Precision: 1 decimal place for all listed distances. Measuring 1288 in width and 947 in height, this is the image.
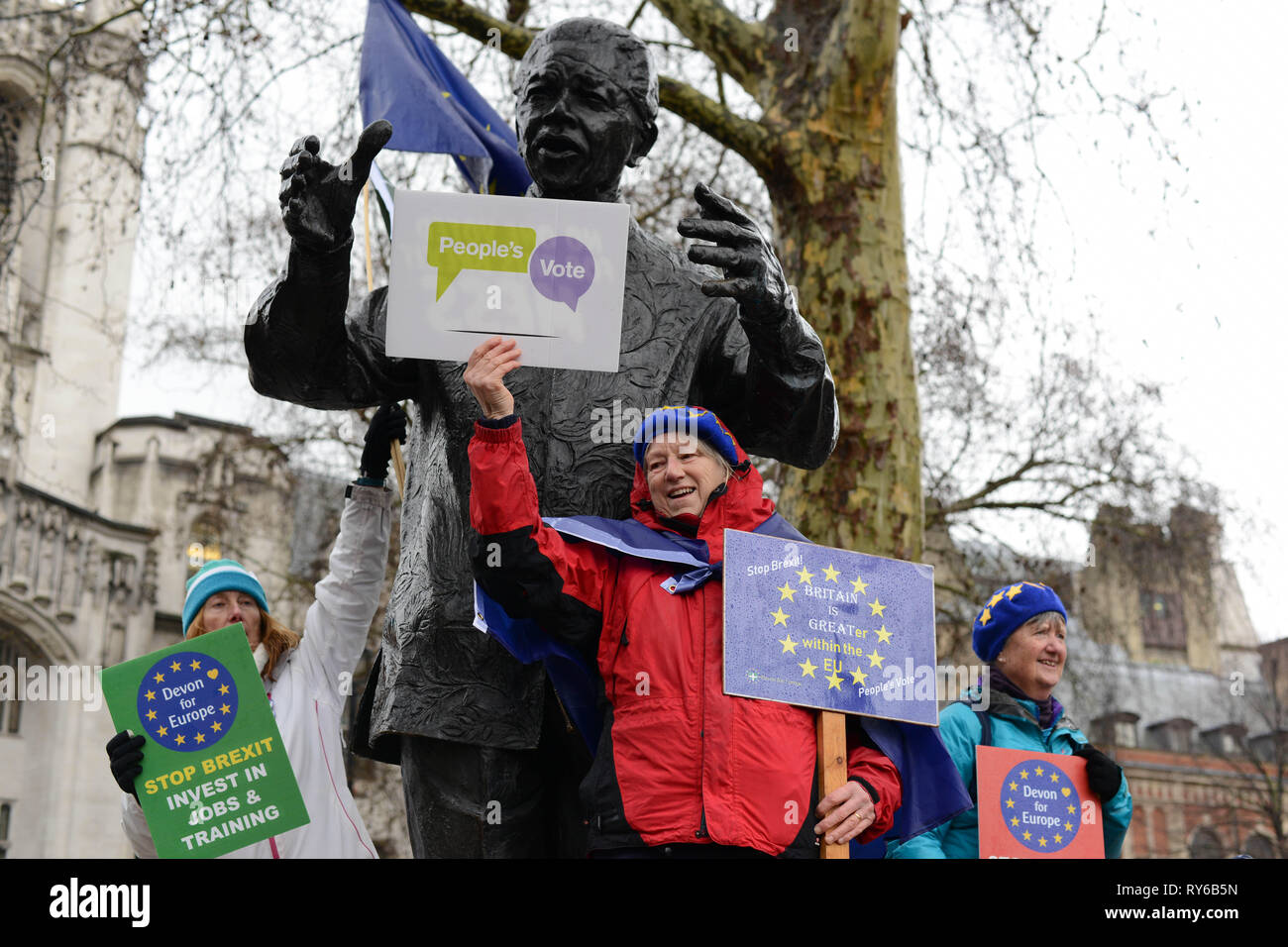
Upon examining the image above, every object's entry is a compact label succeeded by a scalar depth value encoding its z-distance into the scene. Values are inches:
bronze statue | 127.3
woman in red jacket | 119.6
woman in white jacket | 168.4
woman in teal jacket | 160.7
